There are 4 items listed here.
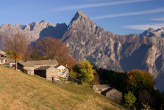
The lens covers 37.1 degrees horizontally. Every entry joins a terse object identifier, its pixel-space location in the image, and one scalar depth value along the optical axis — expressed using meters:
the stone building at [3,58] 88.24
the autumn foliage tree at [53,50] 121.97
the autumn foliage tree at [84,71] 86.69
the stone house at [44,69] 79.50
